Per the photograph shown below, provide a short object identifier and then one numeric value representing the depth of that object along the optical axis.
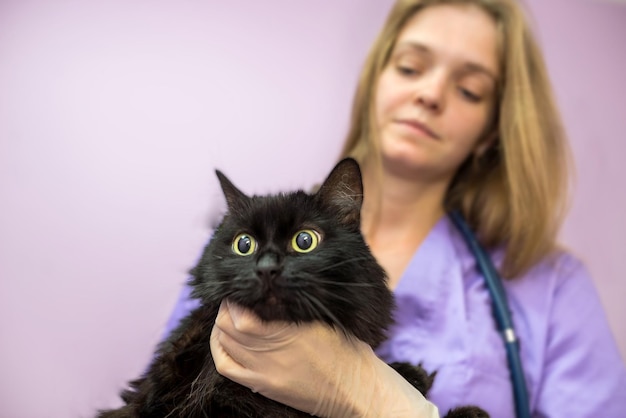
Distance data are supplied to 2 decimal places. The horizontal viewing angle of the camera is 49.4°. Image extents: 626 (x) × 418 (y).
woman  0.61
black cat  0.44
